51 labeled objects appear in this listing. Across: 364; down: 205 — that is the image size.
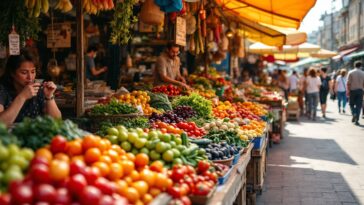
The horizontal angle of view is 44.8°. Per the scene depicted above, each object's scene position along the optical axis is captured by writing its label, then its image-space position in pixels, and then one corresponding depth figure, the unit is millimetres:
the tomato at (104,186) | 2400
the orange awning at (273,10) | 10008
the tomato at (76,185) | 2266
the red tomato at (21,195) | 2072
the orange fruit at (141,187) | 2764
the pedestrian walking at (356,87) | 15484
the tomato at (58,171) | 2279
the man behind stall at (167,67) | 8781
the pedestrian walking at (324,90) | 19388
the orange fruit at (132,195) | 2628
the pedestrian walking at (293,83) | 22656
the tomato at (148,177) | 2933
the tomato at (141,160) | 3230
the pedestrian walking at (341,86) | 20031
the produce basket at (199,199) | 3021
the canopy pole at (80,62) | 5371
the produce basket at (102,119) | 5199
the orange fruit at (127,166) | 2967
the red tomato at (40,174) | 2221
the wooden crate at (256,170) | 6291
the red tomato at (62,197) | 2137
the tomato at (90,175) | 2422
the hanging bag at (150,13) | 6516
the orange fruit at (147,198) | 2750
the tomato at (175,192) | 2893
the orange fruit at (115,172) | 2771
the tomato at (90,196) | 2203
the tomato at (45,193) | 2109
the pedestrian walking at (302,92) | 19031
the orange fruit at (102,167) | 2676
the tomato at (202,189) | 3063
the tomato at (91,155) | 2785
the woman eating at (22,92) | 4184
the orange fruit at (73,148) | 2744
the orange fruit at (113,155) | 2968
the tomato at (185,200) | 2860
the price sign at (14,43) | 5031
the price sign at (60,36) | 7312
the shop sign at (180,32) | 8328
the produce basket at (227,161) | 4164
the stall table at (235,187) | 3297
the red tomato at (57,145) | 2713
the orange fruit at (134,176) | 2956
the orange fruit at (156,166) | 3197
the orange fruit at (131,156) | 3213
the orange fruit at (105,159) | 2820
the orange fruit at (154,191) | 2886
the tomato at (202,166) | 3537
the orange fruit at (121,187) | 2633
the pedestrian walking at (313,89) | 17391
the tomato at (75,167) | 2410
